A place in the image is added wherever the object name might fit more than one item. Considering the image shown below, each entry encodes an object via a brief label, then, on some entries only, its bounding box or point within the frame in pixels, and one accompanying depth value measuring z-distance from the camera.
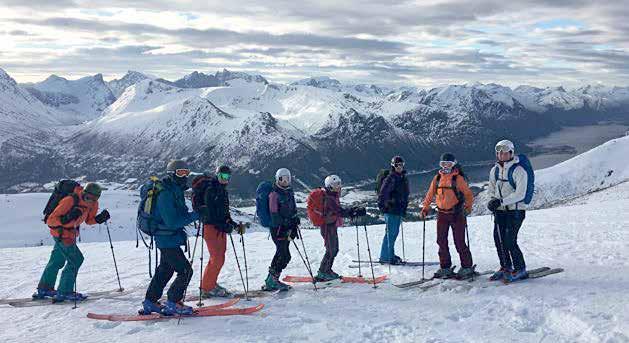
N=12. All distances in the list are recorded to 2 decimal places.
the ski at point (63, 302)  11.83
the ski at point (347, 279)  12.70
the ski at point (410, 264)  14.19
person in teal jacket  10.12
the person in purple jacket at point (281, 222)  11.86
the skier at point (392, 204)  14.39
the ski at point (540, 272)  11.50
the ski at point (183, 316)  10.27
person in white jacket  11.34
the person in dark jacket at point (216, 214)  11.20
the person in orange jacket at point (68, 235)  11.70
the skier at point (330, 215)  12.76
